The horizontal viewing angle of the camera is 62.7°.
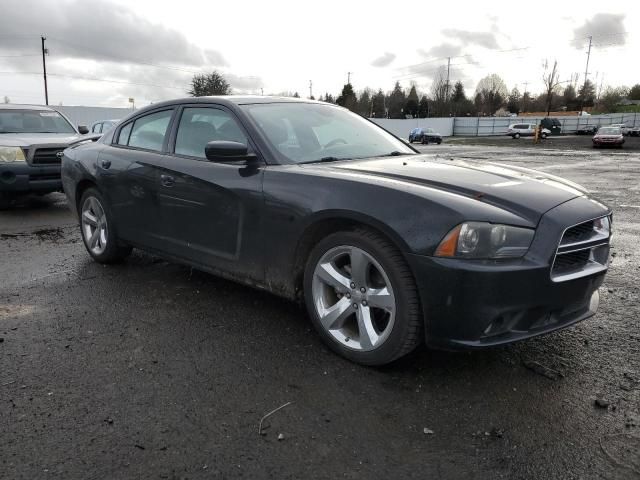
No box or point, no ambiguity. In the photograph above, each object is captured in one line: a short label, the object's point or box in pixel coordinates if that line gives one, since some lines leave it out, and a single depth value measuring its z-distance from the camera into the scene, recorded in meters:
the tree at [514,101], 99.31
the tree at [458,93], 97.29
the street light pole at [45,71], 49.36
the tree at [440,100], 88.12
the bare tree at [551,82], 77.07
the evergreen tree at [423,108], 91.50
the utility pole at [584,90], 86.81
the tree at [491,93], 94.69
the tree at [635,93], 100.06
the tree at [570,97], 91.59
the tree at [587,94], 89.81
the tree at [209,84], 60.28
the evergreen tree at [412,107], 91.81
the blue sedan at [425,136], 45.41
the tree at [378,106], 94.06
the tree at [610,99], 85.81
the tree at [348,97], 88.47
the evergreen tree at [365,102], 88.62
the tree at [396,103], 94.07
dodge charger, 2.60
